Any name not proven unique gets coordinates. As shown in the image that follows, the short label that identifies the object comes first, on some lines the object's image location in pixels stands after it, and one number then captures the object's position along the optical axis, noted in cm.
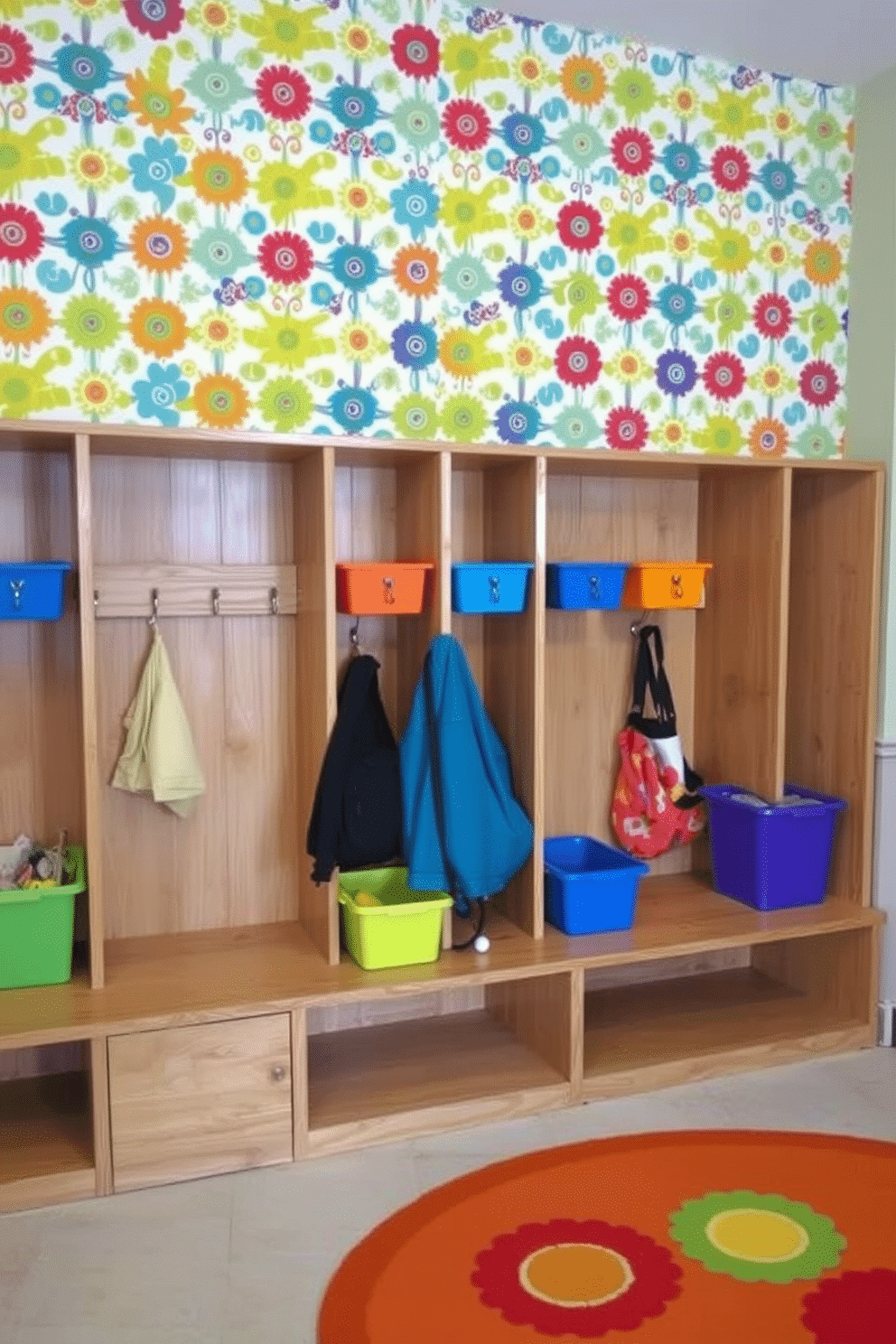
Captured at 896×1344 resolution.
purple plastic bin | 315
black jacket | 275
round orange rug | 204
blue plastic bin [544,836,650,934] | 295
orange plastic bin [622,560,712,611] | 308
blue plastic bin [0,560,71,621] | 253
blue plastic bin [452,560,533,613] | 283
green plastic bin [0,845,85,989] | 254
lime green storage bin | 272
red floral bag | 331
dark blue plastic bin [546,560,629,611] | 300
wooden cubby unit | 255
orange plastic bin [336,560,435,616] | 273
